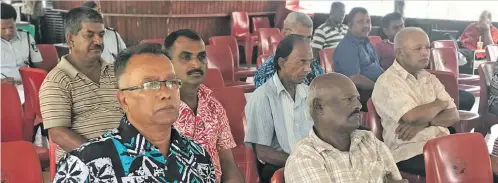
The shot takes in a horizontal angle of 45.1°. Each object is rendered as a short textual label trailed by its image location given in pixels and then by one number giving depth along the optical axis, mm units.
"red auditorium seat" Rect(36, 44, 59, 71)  5418
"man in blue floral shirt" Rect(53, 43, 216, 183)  1530
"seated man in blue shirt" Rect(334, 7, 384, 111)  4508
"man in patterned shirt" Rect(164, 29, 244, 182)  2461
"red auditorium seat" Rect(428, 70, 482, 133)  4246
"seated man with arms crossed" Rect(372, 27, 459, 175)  3248
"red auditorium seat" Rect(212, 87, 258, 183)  3311
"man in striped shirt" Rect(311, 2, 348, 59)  6195
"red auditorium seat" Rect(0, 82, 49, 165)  3453
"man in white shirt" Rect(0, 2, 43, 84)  4961
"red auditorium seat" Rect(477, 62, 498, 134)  4660
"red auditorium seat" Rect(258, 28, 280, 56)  7456
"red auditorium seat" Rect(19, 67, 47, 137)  4254
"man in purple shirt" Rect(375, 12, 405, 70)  5250
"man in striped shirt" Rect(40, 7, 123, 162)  2576
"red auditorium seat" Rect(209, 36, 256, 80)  6027
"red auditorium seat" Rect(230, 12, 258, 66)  9695
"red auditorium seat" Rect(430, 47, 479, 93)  5586
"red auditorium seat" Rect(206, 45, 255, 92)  5477
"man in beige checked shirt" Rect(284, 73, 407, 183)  2225
